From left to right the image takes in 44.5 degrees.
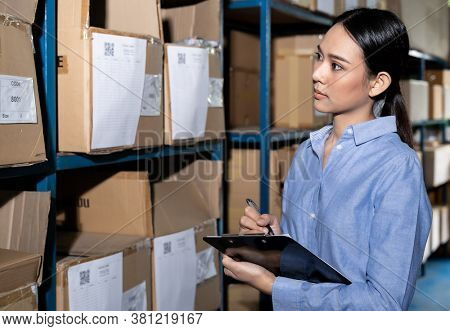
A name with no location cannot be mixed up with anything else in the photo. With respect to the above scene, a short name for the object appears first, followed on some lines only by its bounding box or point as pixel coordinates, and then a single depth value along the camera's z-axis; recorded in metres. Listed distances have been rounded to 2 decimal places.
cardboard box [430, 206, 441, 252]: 4.25
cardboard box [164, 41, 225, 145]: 1.84
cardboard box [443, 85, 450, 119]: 4.79
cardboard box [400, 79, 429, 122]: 3.91
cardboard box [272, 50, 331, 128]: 2.89
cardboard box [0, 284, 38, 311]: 1.22
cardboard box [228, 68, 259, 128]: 2.83
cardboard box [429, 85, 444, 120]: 4.54
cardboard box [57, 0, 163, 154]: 1.44
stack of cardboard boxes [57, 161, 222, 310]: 1.62
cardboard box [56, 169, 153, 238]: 1.85
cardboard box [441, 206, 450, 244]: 4.50
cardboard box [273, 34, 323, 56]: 2.89
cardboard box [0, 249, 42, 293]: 1.20
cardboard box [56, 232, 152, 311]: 1.51
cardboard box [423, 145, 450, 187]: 4.17
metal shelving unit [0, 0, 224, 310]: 1.37
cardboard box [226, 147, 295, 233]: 2.47
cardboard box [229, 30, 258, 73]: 2.82
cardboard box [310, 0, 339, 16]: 2.78
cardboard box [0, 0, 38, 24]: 1.20
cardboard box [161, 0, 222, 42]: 2.17
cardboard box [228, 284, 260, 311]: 2.50
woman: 1.10
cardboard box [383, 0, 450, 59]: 3.35
